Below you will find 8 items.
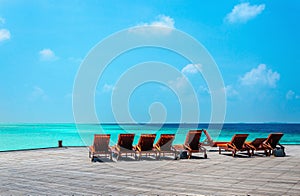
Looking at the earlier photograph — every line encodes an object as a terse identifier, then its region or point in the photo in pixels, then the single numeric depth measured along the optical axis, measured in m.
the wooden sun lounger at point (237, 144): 9.10
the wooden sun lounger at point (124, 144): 8.38
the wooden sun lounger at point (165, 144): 8.63
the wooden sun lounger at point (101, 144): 8.15
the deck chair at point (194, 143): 8.77
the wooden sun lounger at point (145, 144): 8.43
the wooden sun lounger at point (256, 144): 9.27
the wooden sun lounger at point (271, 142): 9.51
